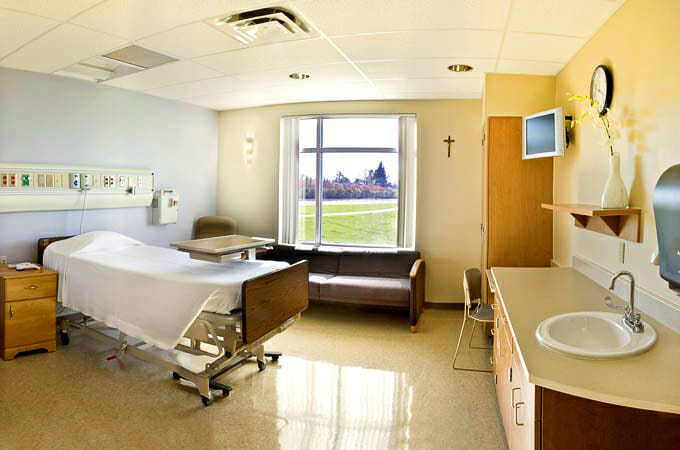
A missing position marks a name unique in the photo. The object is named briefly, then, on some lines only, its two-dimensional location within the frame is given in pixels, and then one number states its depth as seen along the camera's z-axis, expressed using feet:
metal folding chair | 10.90
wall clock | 8.38
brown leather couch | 14.35
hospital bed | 8.98
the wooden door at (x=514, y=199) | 12.16
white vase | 7.50
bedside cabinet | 11.18
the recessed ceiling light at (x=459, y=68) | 12.06
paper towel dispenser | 5.20
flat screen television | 10.14
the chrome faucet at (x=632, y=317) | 5.70
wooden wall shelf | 7.27
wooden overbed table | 9.94
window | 17.16
